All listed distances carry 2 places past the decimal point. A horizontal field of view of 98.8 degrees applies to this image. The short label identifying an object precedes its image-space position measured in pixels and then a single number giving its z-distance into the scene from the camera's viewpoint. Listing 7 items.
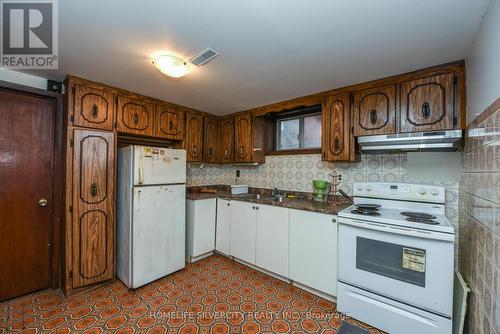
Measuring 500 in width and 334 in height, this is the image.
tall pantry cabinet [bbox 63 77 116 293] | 2.17
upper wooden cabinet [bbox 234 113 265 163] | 3.35
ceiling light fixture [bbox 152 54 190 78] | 1.77
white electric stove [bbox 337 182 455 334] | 1.55
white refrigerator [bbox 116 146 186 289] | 2.32
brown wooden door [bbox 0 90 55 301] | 2.06
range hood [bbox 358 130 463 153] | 1.78
